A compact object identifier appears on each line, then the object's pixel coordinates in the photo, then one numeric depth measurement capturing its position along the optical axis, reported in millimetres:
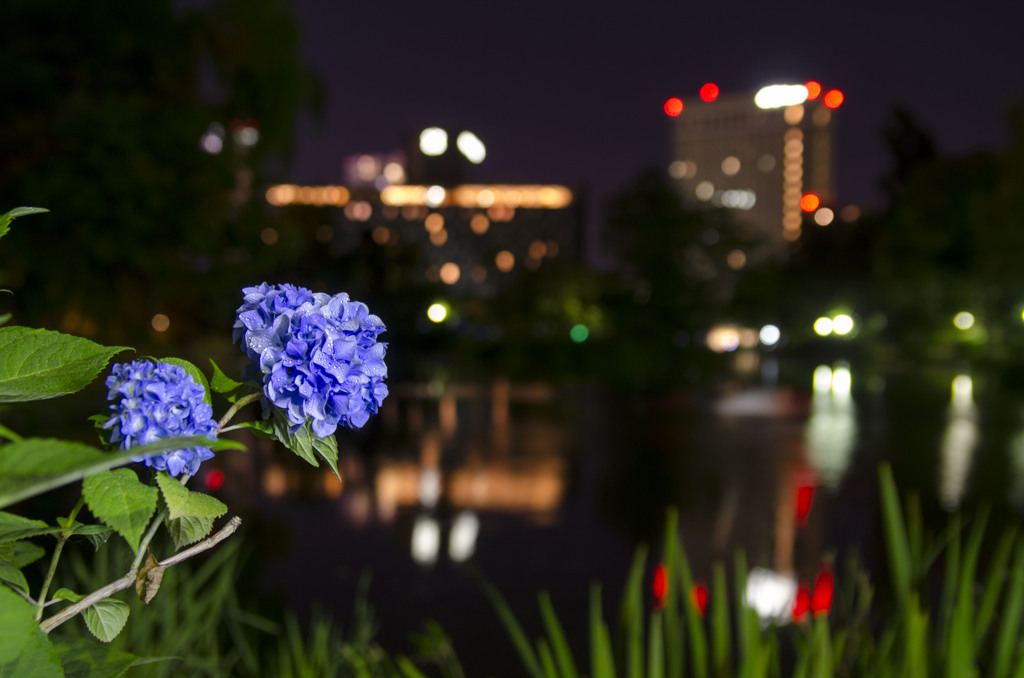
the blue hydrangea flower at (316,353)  941
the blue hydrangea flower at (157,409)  889
